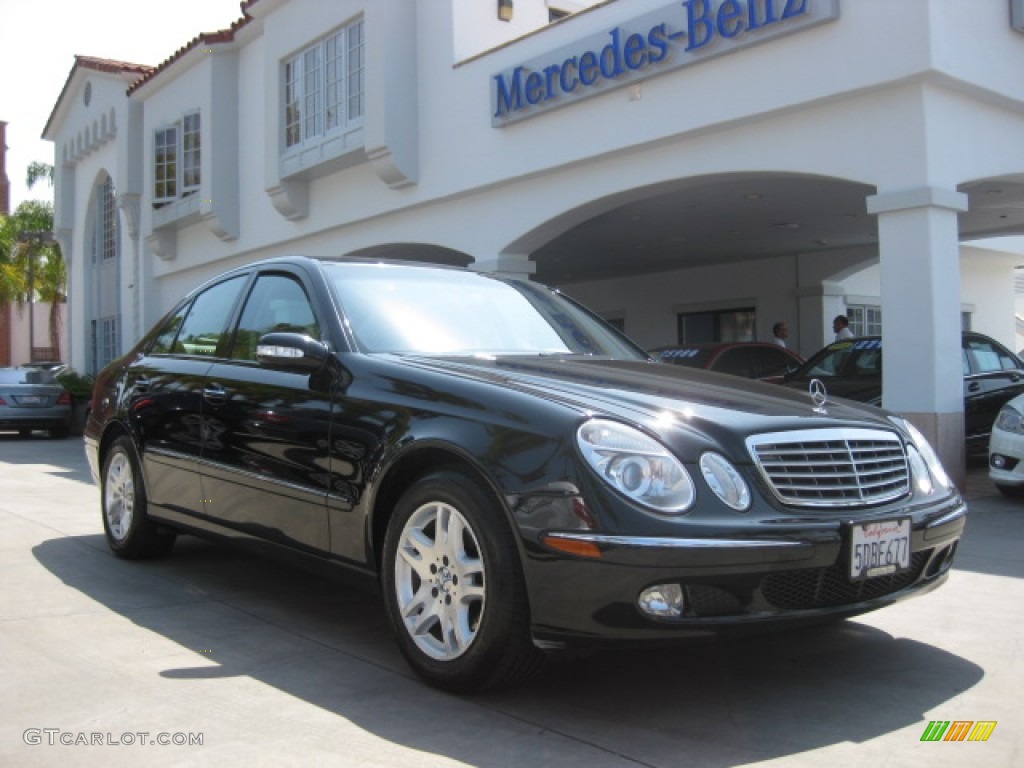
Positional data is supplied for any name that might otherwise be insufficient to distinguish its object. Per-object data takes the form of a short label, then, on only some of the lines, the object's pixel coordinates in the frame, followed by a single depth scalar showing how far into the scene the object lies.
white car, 8.47
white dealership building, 9.29
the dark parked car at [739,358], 12.55
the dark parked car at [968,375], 11.09
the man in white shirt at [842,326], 15.55
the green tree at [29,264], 42.53
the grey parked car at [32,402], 18.91
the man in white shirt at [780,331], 16.25
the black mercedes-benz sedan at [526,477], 3.19
